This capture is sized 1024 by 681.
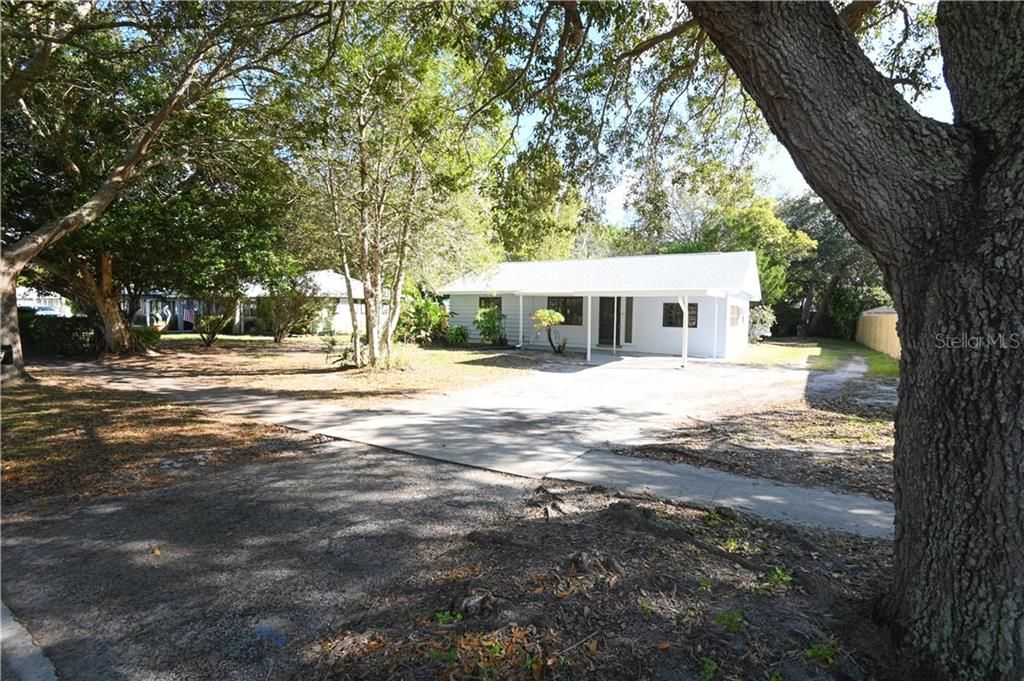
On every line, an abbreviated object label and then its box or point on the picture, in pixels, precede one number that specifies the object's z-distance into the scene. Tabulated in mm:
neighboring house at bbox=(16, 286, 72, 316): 36156
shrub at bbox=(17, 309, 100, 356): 18016
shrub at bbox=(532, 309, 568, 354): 19250
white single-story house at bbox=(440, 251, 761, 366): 19016
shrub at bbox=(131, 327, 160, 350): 18297
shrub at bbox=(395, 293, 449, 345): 22641
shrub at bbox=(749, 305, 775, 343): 26734
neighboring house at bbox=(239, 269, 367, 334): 26383
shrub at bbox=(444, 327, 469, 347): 23141
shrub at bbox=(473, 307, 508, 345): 22656
